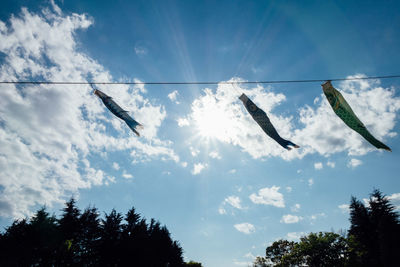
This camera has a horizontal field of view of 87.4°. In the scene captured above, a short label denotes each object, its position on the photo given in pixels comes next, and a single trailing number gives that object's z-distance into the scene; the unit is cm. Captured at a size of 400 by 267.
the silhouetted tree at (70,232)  2288
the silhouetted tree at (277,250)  5621
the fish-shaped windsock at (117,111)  754
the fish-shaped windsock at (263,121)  738
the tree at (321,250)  3966
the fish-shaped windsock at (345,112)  671
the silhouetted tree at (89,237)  2242
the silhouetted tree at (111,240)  2192
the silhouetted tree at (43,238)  2328
